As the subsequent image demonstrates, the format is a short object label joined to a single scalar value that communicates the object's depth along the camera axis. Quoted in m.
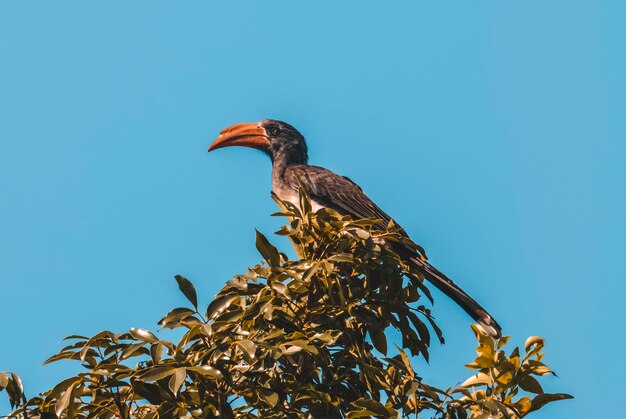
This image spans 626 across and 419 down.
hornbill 13.40
